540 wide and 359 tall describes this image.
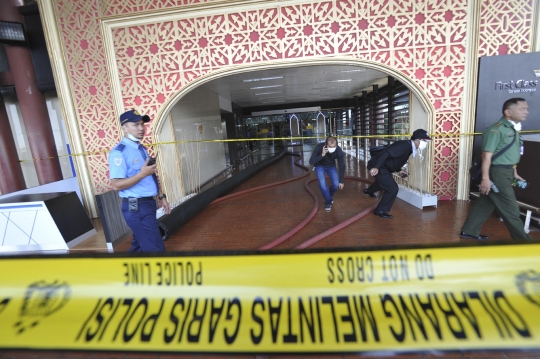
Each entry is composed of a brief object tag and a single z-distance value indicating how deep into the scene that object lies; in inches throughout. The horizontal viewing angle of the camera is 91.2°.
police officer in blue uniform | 100.7
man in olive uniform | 115.0
